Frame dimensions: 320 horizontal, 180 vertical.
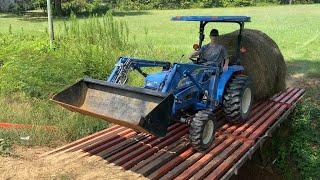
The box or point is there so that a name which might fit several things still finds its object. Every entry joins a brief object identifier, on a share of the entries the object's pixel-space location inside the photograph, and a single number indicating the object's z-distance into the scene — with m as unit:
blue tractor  3.62
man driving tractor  4.85
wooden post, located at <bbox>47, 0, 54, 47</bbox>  7.41
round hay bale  5.64
